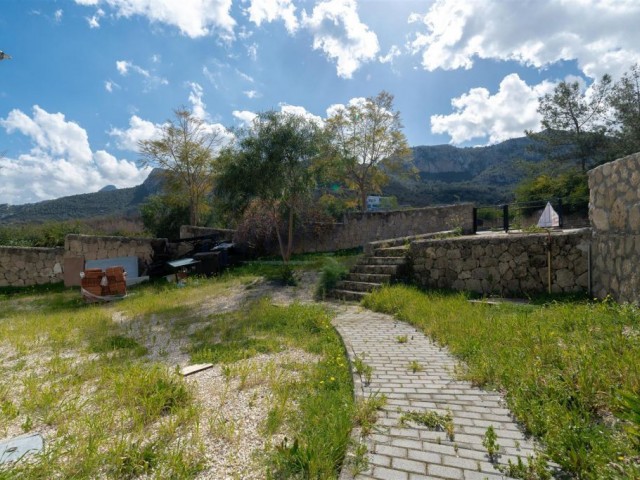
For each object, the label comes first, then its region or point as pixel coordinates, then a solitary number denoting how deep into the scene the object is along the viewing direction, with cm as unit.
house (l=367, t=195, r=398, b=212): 3332
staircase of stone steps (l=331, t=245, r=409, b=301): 829
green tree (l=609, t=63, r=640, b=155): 2008
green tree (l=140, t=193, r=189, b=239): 2359
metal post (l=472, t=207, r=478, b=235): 1144
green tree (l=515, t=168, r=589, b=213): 1742
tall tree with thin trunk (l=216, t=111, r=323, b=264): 1041
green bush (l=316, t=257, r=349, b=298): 878
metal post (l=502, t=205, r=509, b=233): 984
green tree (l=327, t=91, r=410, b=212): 2558
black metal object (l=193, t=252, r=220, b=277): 1265
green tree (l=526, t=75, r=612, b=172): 2220
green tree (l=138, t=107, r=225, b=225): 2441
